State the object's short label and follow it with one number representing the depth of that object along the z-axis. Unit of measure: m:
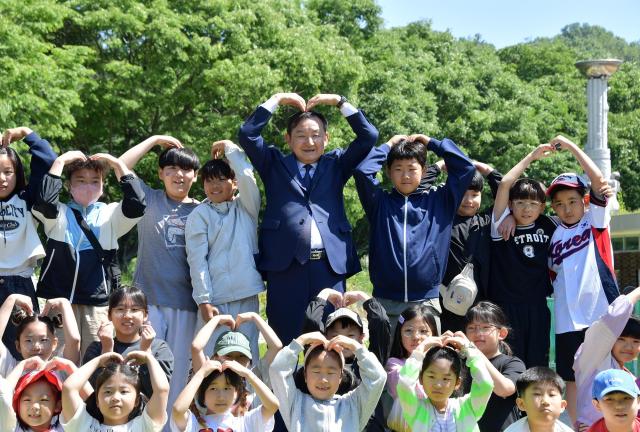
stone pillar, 17.03
